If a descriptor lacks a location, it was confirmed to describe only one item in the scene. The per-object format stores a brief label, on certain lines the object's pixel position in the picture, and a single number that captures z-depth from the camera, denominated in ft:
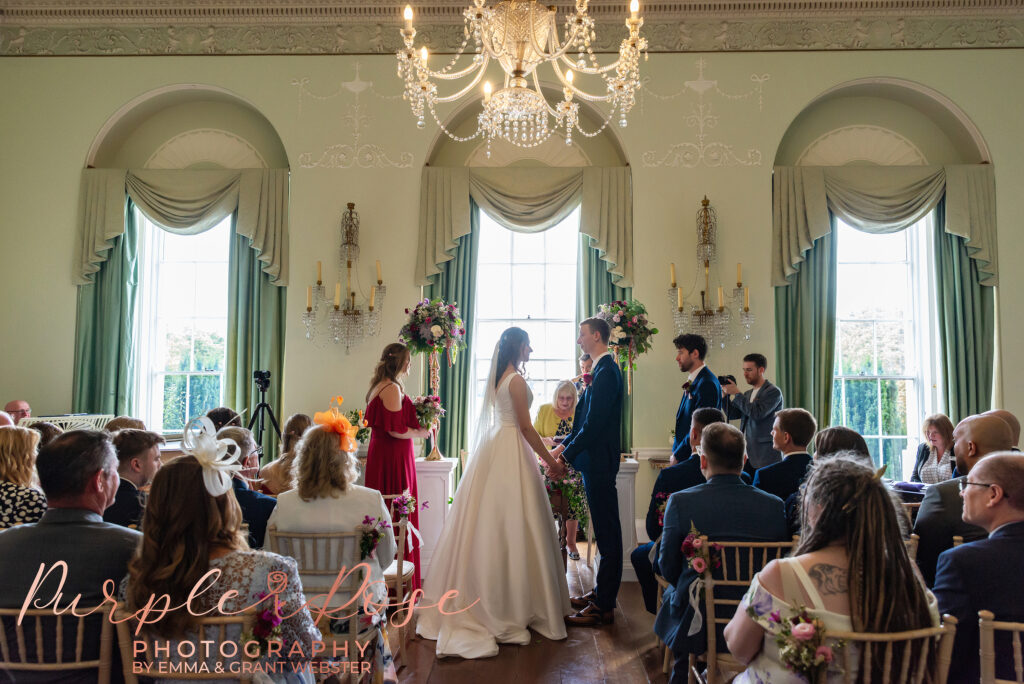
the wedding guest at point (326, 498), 9.56
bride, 12.84
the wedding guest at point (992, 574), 6.75
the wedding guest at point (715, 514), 9.23
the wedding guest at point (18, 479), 8.89
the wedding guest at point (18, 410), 18.30
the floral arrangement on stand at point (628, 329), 18.49
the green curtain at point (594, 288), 21.85
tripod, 19.98
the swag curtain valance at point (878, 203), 20.89
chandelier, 11.91
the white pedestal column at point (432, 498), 18.34
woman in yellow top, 16.78
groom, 14.15
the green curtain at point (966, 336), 21.07
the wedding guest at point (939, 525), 9.09
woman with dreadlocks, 5.77
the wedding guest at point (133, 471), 9.20
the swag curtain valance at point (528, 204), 21.27
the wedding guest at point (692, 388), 15.60
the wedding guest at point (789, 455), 10.68
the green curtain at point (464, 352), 21.75
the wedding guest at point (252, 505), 10.15
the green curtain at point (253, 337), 21.85
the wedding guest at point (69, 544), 6.29
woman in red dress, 15.90
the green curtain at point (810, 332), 21.25
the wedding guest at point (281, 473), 11.45
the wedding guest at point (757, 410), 17.89
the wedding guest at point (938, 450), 14.97
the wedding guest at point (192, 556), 6.03
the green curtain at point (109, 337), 21.75
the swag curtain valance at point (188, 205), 21.68
